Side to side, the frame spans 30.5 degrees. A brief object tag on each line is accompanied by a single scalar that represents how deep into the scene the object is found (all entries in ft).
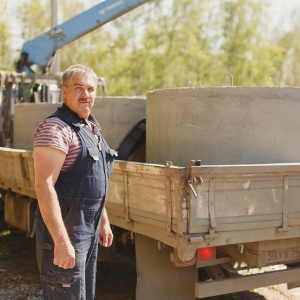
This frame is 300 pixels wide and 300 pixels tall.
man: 9.24
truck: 11.81
